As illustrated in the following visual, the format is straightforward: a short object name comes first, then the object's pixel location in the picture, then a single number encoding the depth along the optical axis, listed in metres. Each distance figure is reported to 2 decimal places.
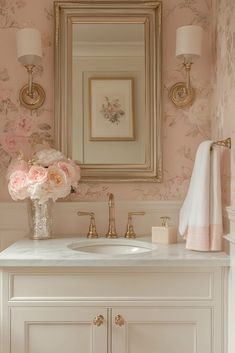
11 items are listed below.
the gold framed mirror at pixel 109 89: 2.13
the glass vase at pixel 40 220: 1.98
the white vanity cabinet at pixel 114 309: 1.59
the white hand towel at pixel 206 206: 1.73
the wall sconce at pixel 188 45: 1.99
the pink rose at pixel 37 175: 1.85
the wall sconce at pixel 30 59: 2.00
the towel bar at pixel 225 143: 1.76
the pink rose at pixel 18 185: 1.87
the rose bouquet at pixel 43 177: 1.86
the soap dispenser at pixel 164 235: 1.91
